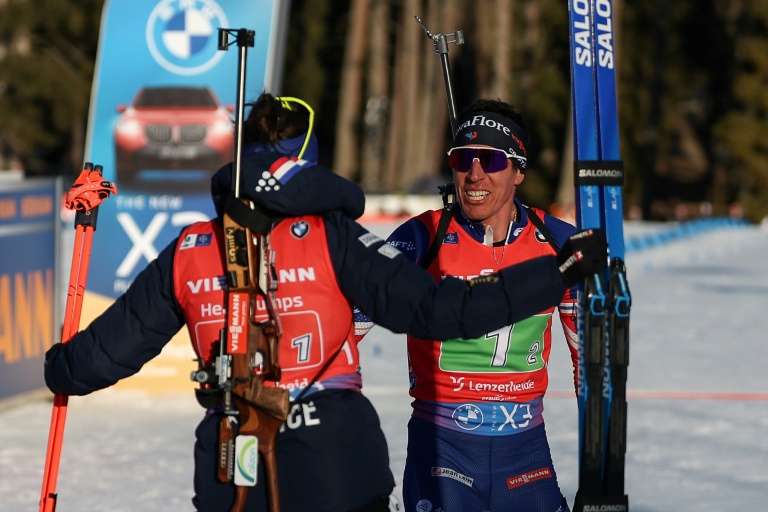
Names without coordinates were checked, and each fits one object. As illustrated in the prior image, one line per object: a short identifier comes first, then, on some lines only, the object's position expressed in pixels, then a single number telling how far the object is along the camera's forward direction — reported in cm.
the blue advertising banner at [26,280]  1747
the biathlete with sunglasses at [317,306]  618
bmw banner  1783
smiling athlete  842
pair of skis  703
